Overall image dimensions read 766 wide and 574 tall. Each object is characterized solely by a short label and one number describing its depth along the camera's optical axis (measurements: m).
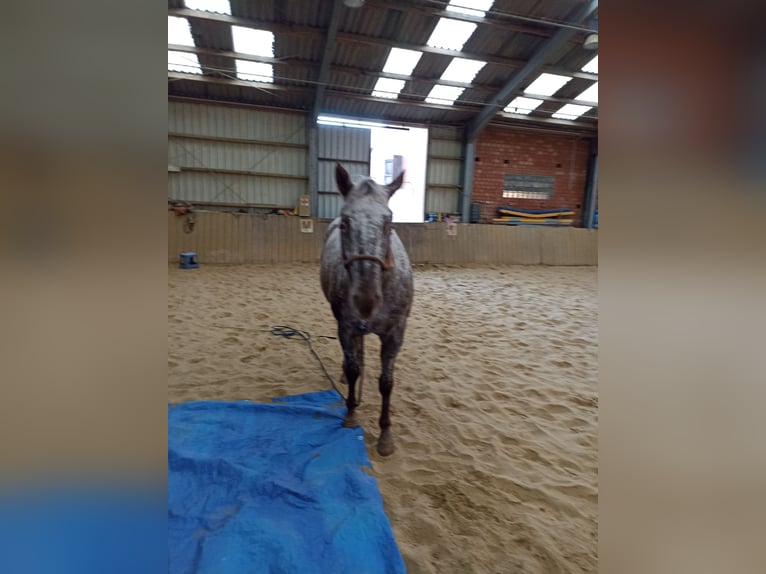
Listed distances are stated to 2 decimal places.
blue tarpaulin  1.48
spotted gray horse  1.87
